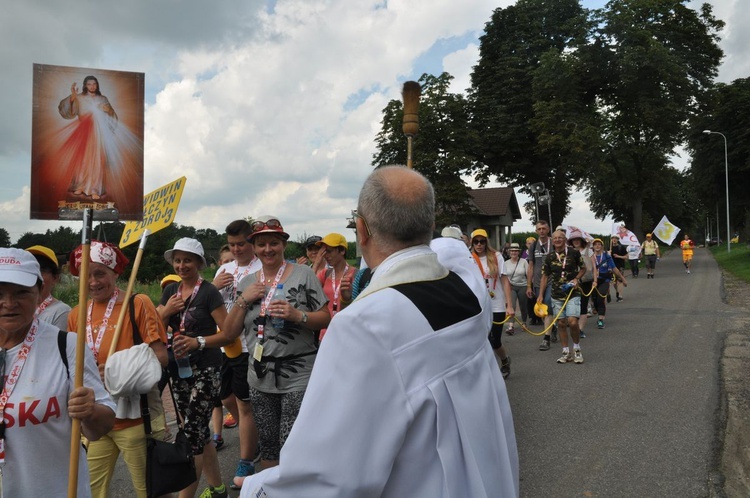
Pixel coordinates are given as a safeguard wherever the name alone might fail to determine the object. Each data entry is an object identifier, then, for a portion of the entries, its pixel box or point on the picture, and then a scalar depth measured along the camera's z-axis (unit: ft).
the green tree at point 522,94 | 99.86
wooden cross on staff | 17.47
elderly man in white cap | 7.67
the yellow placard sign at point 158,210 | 12.34
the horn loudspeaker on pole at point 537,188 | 56.44
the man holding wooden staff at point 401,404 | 4.30
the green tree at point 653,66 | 92.79
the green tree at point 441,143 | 97.81
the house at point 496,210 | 159.84
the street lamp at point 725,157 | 107.96
